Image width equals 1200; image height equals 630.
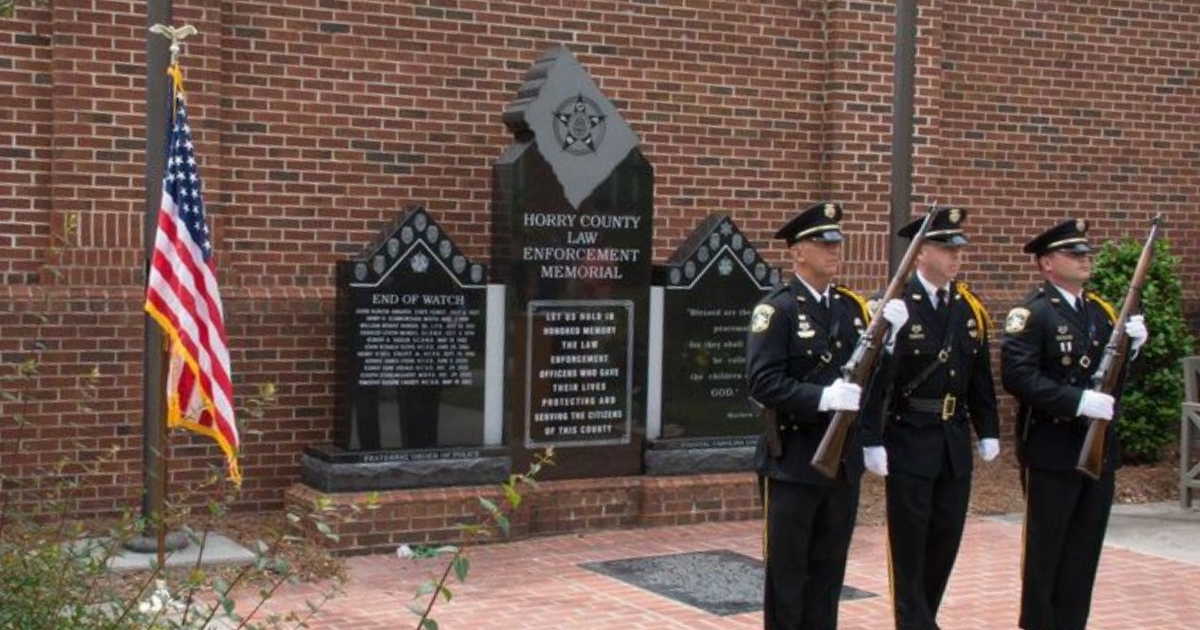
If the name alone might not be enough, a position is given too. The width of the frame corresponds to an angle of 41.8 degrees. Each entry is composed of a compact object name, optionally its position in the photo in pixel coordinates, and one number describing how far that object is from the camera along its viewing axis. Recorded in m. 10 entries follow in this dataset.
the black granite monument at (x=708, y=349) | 10.28
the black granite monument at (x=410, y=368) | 9.22
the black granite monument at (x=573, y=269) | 9.67
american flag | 7.68
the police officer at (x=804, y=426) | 6.24
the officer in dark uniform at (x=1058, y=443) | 6.96
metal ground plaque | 8.01
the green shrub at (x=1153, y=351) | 12.03
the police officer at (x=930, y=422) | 6.72
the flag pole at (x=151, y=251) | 8.34
